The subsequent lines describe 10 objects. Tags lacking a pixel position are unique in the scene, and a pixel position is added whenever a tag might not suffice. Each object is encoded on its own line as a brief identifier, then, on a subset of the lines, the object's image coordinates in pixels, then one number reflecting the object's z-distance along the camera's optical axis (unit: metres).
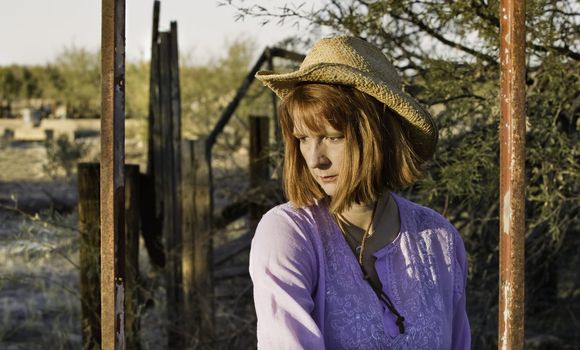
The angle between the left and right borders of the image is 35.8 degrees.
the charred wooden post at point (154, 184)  5.88
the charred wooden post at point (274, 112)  4.58
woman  1.87
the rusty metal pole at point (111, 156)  1.71
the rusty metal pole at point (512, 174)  1.65
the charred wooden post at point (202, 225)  5.09
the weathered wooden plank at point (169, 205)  5.08
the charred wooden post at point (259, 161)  5.35
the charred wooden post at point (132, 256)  4.38
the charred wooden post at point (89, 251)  4.27
